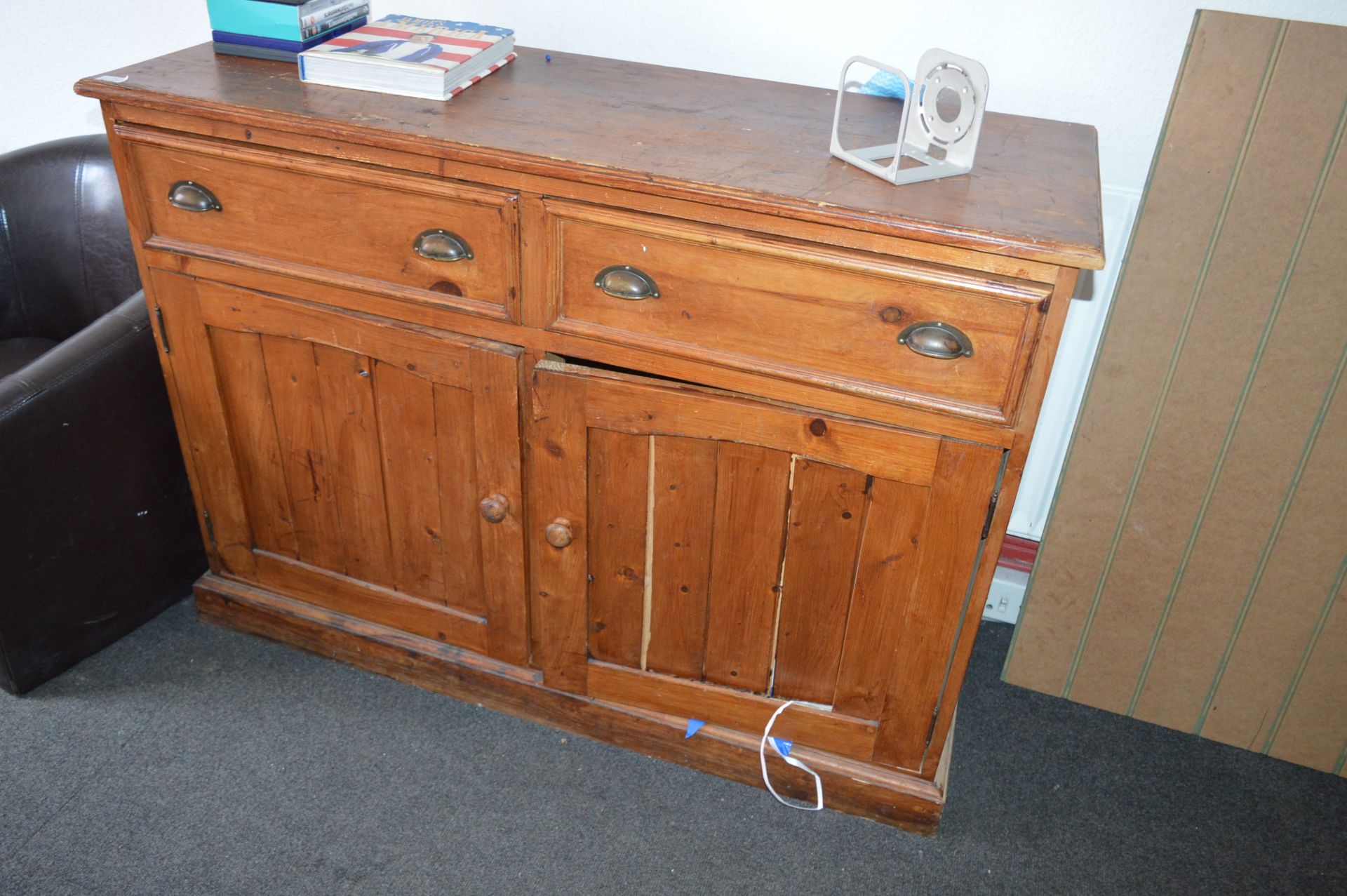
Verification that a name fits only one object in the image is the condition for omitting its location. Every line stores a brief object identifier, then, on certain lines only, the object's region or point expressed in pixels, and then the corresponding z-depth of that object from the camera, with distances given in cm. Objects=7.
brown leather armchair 156
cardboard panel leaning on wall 134
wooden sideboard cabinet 119
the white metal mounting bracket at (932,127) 118
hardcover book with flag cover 138
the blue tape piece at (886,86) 149
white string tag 156
